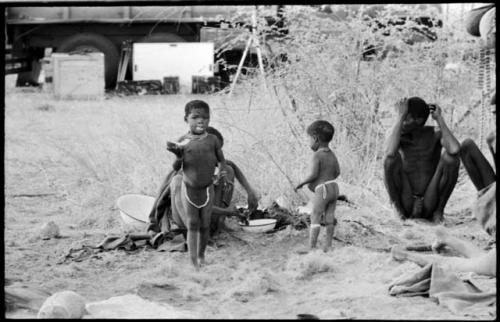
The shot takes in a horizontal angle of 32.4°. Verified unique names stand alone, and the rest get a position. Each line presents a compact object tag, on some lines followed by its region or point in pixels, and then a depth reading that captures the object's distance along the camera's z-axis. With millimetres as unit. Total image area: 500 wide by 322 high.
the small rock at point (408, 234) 6234
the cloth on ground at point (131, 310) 4207
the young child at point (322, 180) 5527
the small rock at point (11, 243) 6107
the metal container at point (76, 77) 15258
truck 16734
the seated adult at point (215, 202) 5949
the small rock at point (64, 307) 3896
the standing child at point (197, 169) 5172
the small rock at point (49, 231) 6359
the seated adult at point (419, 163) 6660
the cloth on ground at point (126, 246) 5734
